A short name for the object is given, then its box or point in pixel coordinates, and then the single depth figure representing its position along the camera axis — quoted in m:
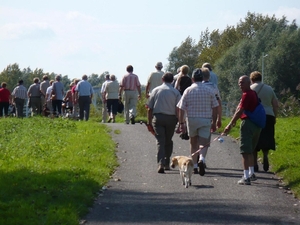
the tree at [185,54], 133.50
